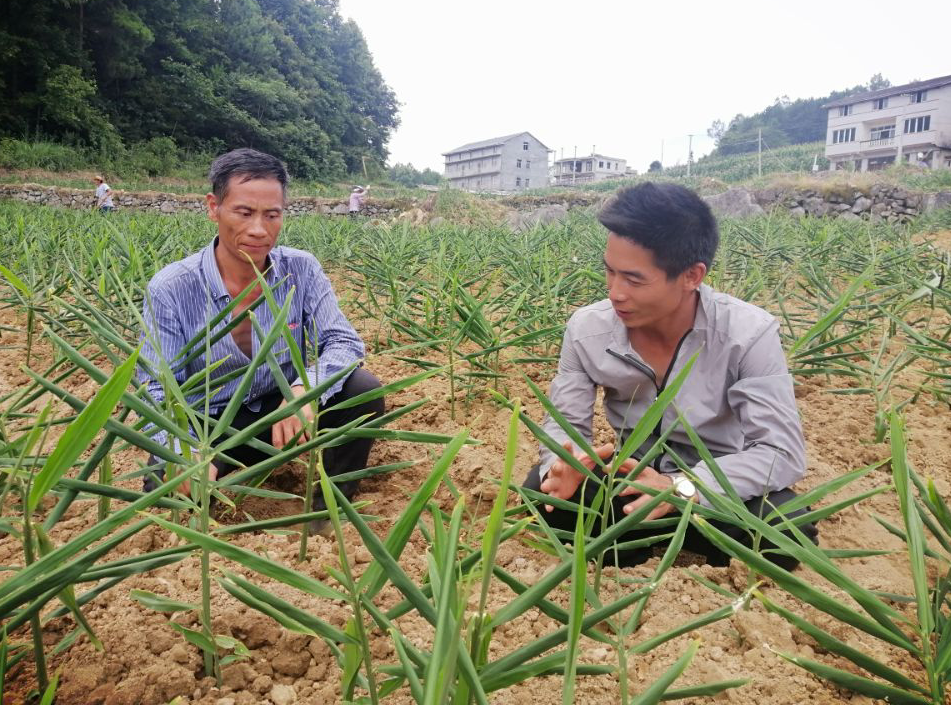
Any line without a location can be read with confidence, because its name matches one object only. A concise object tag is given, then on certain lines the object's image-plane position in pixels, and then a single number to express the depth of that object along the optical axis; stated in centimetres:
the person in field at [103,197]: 1029
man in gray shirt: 126
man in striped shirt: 158
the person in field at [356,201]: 1452
